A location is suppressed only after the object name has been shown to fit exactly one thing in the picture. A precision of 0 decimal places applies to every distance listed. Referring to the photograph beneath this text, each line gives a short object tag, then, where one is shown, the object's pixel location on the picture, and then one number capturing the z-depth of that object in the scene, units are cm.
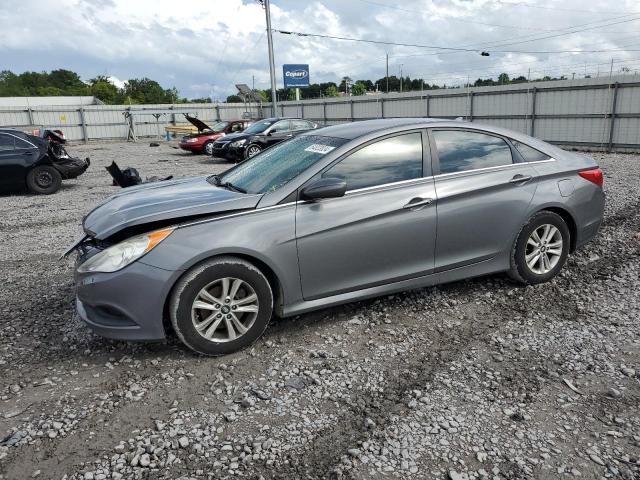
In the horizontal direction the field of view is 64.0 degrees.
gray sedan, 341
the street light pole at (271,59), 2717
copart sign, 4028
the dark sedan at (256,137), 1700
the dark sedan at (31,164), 1095
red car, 2111
